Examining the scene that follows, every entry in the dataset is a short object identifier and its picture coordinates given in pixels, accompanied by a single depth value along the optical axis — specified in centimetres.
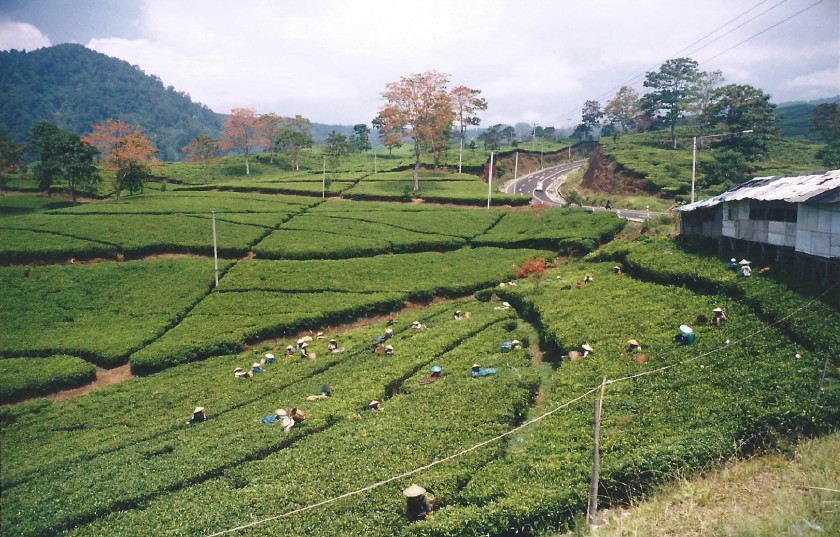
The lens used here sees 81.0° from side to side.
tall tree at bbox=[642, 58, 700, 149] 8544
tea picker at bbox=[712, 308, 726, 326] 1931
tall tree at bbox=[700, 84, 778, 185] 6172
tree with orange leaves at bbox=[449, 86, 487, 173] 7944
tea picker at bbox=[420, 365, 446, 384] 2106
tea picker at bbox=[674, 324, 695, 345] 1828
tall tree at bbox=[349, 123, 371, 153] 12006
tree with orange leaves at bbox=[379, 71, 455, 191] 6512
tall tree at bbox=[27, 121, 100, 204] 5747
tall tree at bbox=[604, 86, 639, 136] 10562
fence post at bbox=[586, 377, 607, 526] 976
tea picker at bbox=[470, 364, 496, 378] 2036
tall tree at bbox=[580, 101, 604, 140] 11450
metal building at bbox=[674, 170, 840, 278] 1867
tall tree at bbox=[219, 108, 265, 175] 9019
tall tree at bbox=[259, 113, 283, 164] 9506
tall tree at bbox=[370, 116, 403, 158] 7099
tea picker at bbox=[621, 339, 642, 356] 1884
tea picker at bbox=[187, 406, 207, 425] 2009
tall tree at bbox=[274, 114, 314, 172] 9088
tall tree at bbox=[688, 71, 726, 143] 8094
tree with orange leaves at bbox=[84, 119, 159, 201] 6097
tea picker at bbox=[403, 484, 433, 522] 1177
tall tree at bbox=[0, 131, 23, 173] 6912
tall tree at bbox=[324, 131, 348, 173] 8212
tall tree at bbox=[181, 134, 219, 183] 8238
